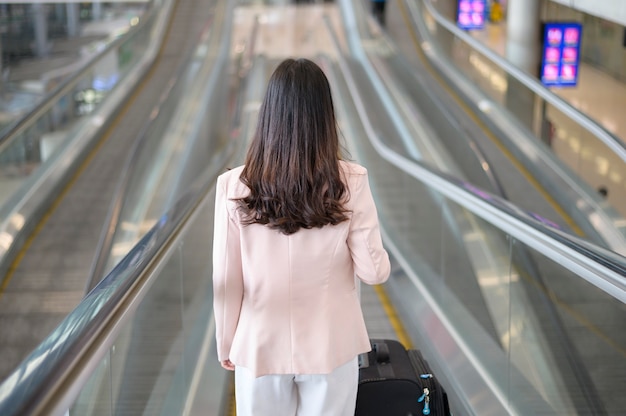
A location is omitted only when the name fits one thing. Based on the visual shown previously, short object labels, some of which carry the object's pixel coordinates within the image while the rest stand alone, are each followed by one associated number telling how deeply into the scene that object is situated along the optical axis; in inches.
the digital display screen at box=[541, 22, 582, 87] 611.2
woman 100.9
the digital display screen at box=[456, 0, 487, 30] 869.2
